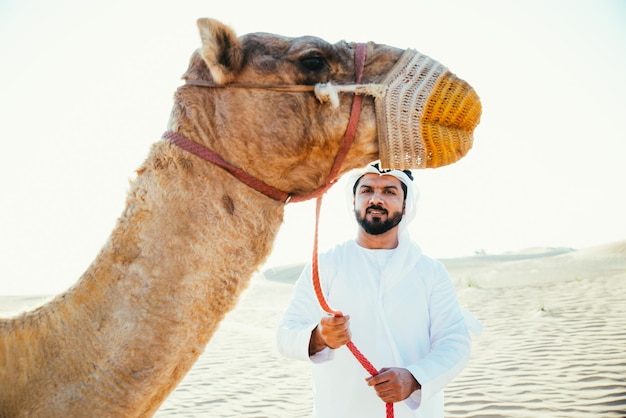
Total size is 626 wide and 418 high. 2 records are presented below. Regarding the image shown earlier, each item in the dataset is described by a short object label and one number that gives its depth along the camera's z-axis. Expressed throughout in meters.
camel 1.57
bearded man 2.59
